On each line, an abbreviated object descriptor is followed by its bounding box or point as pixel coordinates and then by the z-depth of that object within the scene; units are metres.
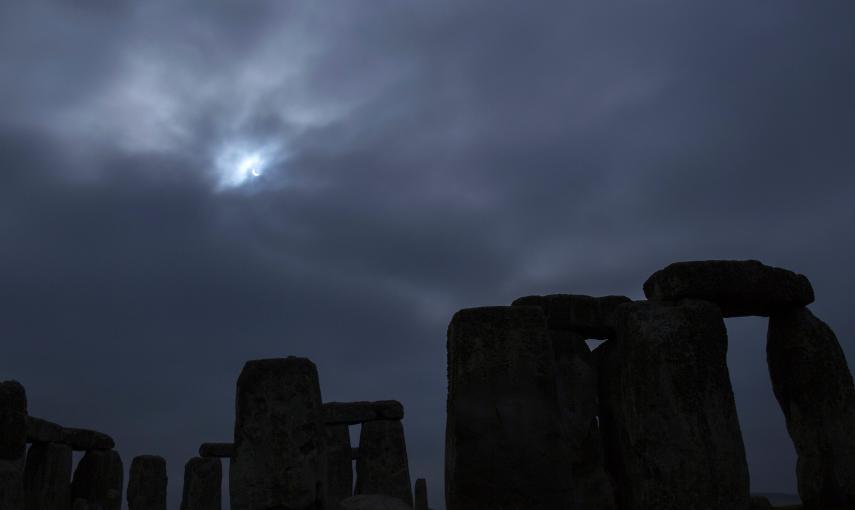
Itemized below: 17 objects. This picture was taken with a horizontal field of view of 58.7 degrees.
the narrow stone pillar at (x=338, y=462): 16.78
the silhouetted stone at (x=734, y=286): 8.00
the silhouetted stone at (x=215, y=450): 18.72
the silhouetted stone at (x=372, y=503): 7.14
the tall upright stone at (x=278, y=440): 7.12
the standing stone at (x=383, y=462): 14.90
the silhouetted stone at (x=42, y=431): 14.20
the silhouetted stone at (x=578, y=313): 11.05
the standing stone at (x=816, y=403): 8.63
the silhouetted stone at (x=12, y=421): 9.57
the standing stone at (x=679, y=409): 7.09
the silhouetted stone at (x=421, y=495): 20.92
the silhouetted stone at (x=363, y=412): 15.68
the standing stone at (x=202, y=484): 17.92
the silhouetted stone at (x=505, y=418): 6.32
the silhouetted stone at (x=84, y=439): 16.00
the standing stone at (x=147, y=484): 17.44
